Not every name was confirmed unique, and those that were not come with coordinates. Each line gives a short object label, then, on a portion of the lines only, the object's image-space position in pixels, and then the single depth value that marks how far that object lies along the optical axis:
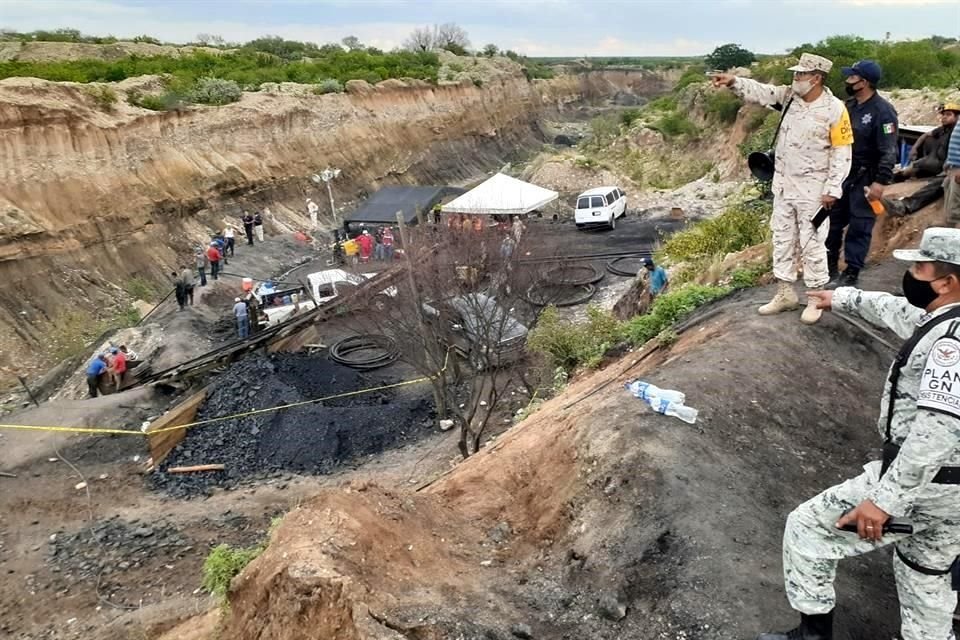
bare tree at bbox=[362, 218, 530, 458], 13.09
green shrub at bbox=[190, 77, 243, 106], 30.26
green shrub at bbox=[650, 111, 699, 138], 41.19
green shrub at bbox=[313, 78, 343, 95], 37.03
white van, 26.95
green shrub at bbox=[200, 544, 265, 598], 4.49
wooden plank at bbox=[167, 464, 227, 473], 12.09
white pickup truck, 18.02
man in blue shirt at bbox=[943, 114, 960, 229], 6.12
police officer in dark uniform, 5.97
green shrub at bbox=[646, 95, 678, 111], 49.72
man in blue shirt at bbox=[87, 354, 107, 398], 14.45
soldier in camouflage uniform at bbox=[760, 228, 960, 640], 2.56
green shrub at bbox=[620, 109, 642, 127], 48.69
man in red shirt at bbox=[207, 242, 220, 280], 22.12
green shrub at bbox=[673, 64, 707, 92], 52.88
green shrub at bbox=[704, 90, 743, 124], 37.31
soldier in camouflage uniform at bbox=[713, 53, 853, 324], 5.59
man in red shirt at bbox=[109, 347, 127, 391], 14.62
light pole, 32.84
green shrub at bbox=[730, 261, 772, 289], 8.50
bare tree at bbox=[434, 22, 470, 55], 79.21
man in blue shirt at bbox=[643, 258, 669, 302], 12.47
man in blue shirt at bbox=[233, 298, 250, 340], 17.45
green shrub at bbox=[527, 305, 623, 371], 10.21
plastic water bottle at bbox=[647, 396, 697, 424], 5.11
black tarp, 25.02
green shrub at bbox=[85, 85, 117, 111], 23.95
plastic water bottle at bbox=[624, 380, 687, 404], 5.23
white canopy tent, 24.72
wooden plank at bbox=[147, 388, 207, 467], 12.28
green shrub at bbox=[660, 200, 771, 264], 12.29
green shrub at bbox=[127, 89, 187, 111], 26.75
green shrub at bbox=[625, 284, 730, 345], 8.54
